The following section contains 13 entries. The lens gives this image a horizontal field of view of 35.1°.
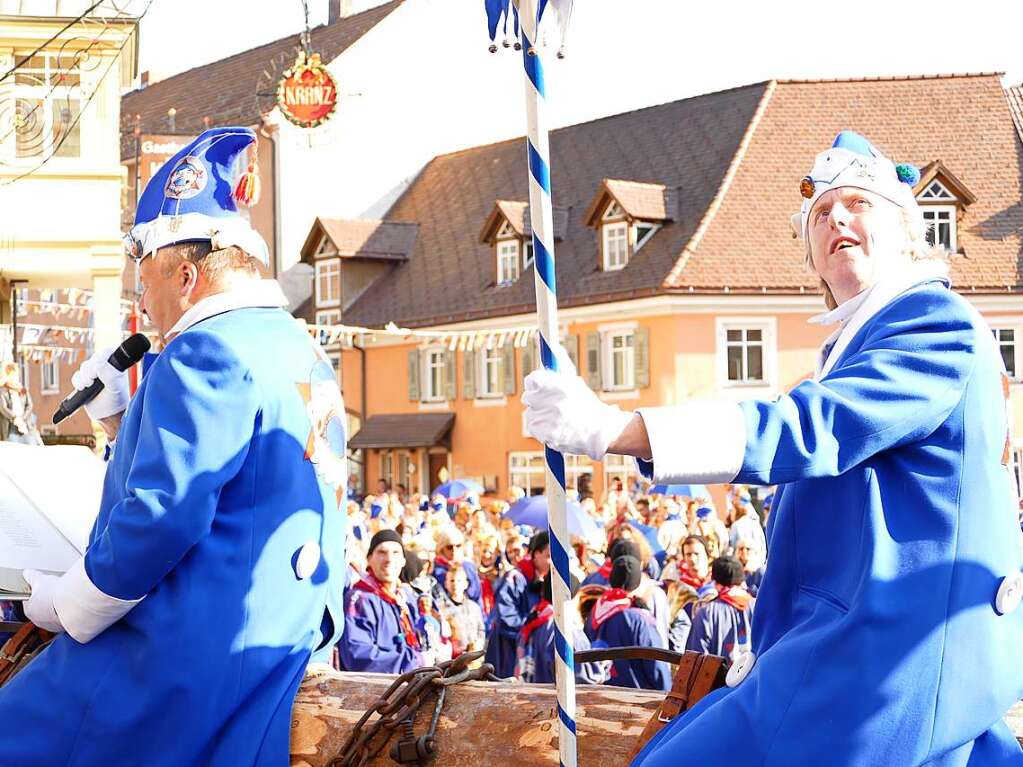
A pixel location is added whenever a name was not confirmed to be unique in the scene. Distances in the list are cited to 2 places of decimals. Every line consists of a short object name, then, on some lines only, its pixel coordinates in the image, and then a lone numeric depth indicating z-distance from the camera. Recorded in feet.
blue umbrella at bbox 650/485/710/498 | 62.23
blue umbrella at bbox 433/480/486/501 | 73.56
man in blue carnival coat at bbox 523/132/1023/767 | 8.87
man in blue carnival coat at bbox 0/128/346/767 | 11.84
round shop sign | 101.60
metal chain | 12.20
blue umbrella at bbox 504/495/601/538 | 46.37
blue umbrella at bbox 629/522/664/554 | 47.92
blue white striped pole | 9.65
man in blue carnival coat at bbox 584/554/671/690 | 28.37
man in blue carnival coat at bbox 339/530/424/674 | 27.61
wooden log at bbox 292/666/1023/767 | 11.19
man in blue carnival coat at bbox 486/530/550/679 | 32.71
